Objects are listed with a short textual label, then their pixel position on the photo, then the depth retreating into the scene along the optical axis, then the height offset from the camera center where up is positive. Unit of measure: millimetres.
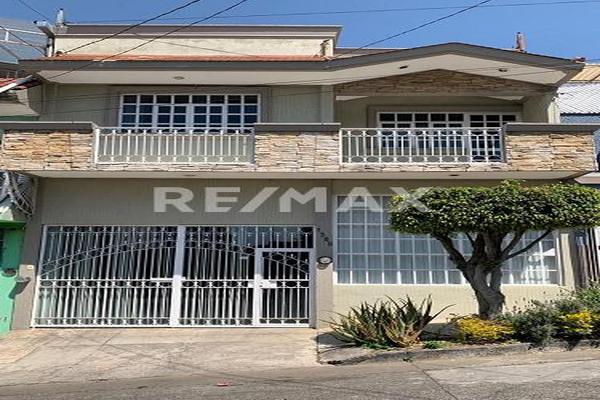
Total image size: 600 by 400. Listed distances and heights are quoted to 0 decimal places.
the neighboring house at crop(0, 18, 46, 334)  11477 +1616
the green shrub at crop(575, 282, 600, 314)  8838 -161
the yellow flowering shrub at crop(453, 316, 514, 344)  8328 -678
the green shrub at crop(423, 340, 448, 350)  8273 -892
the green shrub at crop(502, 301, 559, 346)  8195 -561
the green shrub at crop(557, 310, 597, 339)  8164 -557
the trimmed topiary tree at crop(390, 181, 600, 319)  8508 +1204
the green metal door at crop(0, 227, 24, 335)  11633 +425
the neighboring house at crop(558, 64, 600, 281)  11961 +4592
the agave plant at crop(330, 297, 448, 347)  8555 -652
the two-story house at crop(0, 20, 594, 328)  11609 +2508
